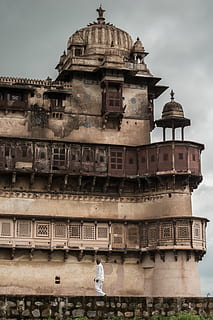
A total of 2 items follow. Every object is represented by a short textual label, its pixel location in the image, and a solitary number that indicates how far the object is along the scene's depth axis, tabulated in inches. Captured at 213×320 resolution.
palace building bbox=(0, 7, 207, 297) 1561.3
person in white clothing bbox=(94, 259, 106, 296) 1119.0
